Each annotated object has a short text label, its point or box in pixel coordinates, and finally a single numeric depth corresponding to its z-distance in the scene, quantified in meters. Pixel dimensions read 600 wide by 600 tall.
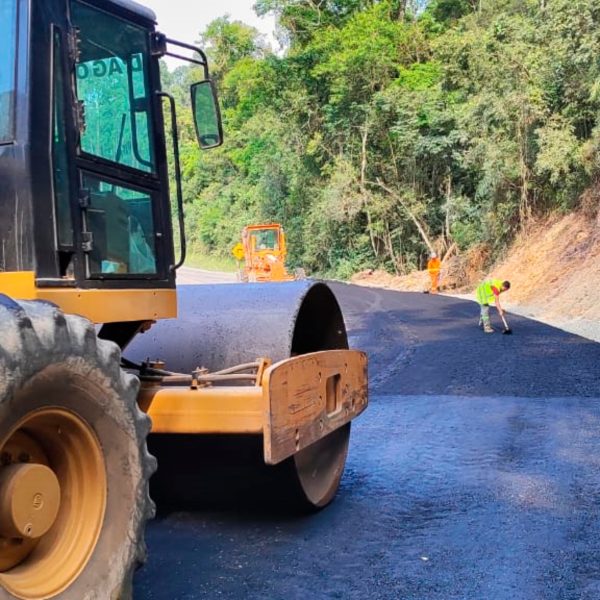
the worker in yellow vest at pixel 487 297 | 13.70
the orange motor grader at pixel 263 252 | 28.23
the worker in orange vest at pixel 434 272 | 27.58
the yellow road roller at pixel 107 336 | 2.48
